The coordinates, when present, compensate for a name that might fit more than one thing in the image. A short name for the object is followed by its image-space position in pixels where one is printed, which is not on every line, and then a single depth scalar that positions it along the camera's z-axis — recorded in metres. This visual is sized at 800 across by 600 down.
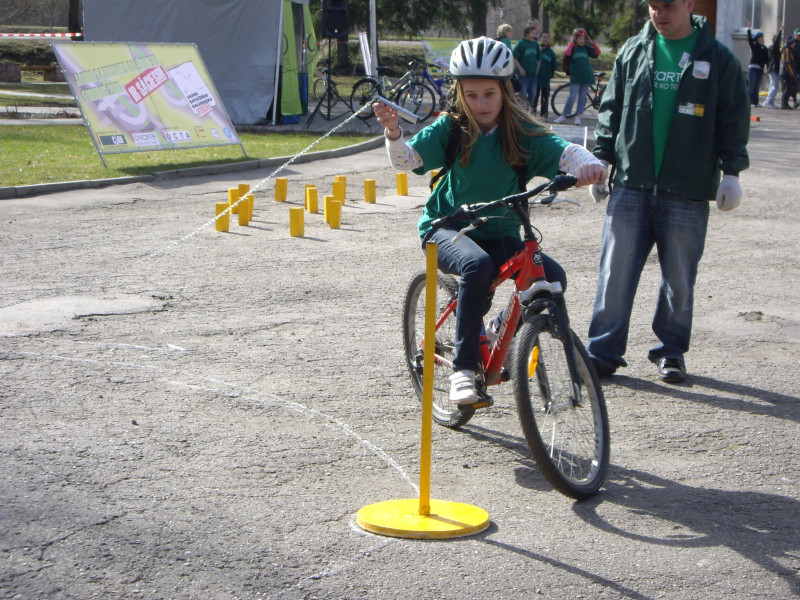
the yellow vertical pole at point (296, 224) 10.27
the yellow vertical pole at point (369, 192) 12.52
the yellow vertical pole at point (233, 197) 11.22
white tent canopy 21.00
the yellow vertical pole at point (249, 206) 10.94
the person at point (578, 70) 21.58
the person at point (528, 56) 20.91
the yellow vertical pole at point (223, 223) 10.45
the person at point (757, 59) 27.70
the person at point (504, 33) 18.97
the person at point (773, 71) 27.52
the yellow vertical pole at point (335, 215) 10.77
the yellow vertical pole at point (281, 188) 12.48
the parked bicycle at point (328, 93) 21.57
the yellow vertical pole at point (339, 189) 11.96
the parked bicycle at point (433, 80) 22.81
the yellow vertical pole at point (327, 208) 10.84
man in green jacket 5.65
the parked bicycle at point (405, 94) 21.88
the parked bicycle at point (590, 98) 23.66
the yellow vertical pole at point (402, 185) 13.10
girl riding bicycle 4.46
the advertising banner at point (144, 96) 14.73
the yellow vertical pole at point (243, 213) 10.84
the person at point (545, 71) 22.05
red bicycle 4.13
